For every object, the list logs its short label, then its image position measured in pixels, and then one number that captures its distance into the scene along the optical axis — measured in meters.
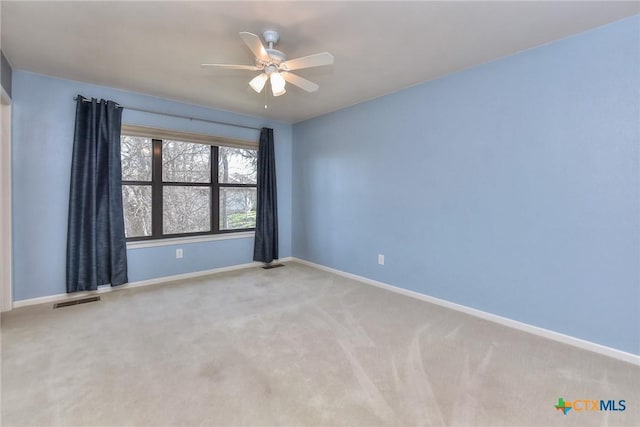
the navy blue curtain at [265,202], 4.72
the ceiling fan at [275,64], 2.05
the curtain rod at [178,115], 3.32
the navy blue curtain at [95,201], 3.24
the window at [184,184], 3.77
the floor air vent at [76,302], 3.08
